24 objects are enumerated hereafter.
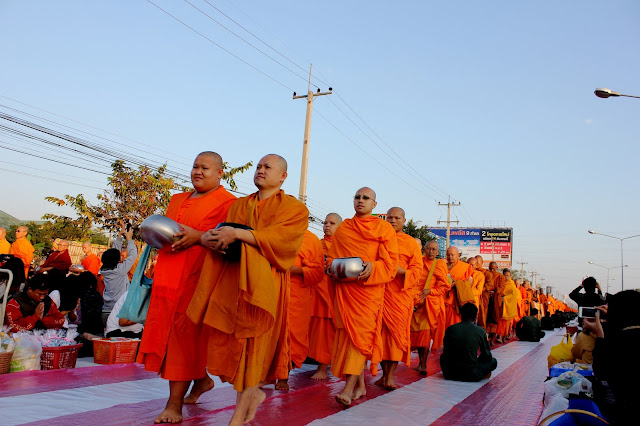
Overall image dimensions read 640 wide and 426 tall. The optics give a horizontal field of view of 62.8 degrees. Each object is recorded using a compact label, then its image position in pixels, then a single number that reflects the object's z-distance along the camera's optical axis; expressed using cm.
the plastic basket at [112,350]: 557
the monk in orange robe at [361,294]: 454
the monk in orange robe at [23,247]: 968
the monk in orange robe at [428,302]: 692
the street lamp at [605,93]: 1258
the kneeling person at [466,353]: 620
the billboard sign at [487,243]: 4481
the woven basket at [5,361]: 443
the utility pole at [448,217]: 4119
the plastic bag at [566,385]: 322
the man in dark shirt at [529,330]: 1378
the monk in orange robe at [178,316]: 338
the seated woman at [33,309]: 554
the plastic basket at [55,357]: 489
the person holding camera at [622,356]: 253
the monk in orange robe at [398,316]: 528
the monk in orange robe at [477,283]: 958
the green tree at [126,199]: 1952
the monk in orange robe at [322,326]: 561
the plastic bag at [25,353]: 466
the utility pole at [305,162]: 1686
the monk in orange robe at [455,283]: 840
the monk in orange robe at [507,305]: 1328
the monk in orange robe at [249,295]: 305
